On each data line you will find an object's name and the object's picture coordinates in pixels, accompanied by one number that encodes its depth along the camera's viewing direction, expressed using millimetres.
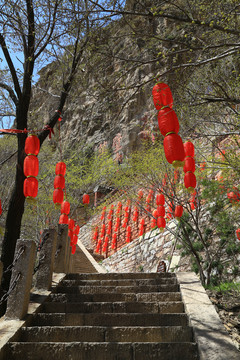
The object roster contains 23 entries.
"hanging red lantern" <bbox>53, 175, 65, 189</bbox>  7494
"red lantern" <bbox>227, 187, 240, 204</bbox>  7729
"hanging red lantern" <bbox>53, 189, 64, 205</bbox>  7490
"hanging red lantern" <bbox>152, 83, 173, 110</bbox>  4027
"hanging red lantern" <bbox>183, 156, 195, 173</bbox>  5478
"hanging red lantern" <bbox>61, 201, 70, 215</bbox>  10297
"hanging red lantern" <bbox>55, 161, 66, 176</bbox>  7574
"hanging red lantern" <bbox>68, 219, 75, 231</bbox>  11366
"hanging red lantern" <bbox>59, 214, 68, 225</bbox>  10039
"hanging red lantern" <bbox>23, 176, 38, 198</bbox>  5531
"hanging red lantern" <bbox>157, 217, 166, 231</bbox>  10475
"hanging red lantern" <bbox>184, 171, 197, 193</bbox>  5338
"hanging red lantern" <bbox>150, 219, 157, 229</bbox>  14402
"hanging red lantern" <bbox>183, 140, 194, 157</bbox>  5648
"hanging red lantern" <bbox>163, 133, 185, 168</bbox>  3695
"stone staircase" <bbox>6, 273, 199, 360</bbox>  3119
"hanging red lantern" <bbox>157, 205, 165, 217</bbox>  10070
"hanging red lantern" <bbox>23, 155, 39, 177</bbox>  5512
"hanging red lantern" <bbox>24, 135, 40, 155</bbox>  5715
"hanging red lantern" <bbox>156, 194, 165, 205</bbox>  9781
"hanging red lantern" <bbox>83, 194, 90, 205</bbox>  12984
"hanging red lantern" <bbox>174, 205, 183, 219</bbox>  8989
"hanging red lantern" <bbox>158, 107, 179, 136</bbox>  3803
